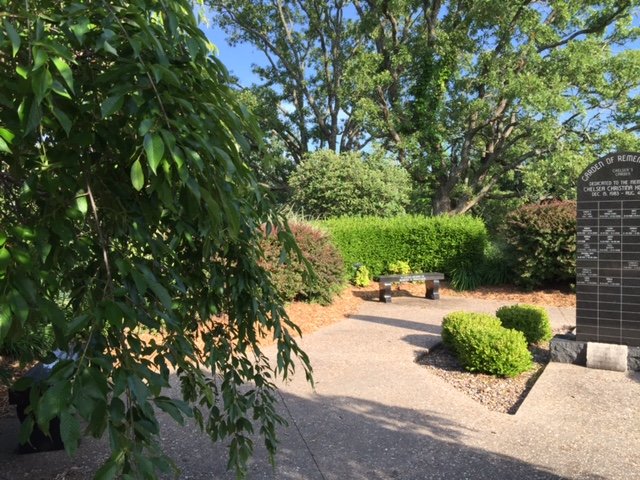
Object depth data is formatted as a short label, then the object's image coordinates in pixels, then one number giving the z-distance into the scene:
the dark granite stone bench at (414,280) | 11.97
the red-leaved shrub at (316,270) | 9.66
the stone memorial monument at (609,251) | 6.37
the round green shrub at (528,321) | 7.44
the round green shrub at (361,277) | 14.04
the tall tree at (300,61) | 25.95
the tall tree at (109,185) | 1.16
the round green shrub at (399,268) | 14.38
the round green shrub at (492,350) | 5.98
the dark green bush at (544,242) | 12.03
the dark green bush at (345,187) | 17.11
